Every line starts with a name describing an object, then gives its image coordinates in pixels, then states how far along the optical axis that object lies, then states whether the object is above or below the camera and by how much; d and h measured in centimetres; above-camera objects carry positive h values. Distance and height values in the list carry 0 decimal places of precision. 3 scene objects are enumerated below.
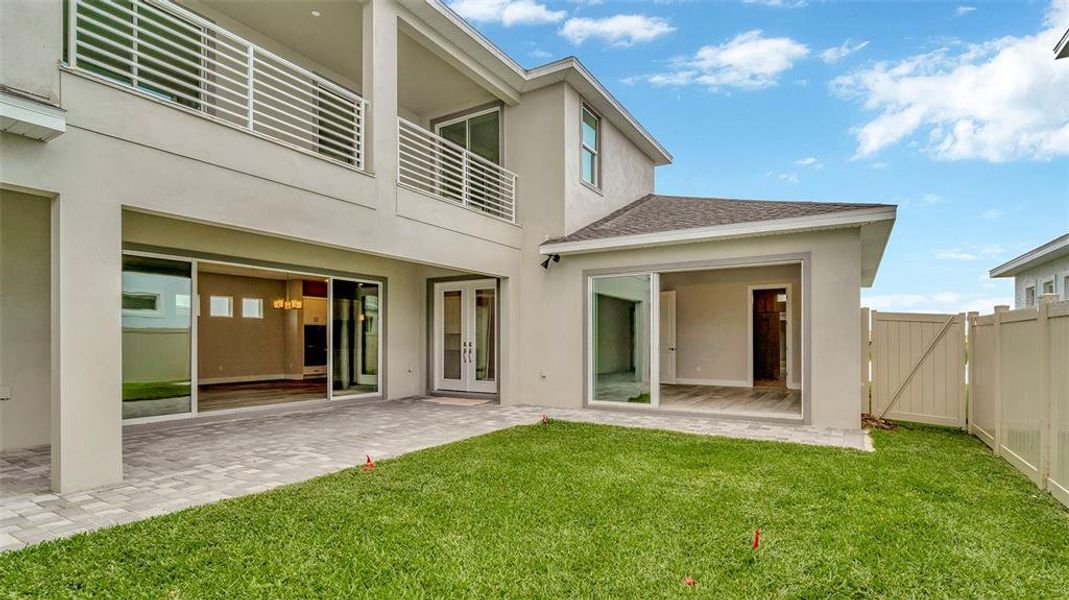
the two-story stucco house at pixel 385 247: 435 +78
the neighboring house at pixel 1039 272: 1193 +74
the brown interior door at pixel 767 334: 1405 -97
